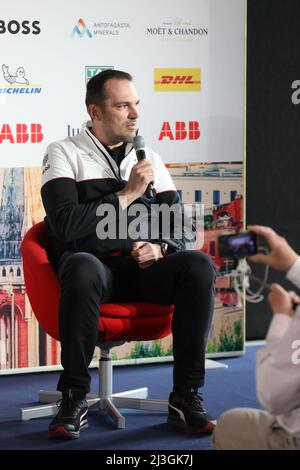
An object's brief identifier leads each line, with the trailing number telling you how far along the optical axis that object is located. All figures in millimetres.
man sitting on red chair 5717
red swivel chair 5956
